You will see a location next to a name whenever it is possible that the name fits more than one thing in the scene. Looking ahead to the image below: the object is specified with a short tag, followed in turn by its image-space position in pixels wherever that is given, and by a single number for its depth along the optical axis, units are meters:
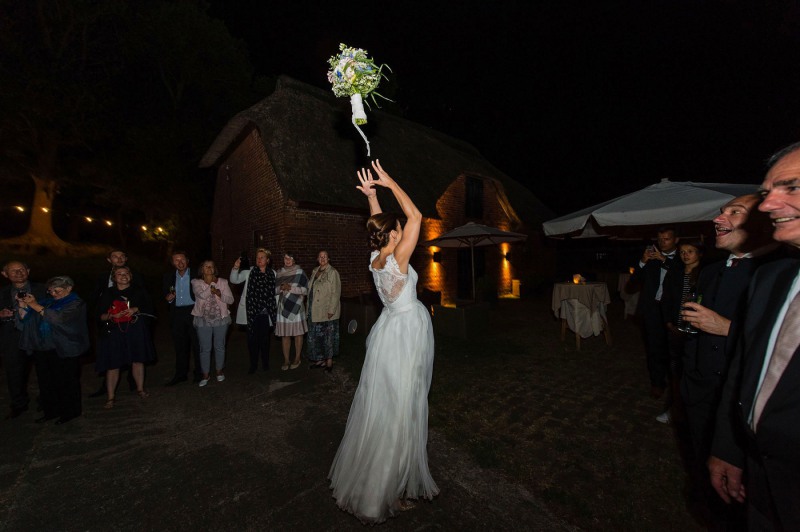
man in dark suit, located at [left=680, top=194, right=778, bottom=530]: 2.20
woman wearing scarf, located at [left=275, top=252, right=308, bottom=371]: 5.78
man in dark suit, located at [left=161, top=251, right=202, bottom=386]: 5.11
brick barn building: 9.45
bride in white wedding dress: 2.40
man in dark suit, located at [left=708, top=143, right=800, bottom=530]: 1.23
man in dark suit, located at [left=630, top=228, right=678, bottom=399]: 4.29
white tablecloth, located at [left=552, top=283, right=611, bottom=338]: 6.59
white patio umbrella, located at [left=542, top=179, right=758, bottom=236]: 4.12
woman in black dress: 4.31
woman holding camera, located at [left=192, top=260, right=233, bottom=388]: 4.98
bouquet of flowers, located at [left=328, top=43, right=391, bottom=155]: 2.79
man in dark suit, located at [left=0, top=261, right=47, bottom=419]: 4.00
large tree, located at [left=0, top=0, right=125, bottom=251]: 14.23
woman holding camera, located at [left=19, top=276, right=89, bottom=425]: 3.86
